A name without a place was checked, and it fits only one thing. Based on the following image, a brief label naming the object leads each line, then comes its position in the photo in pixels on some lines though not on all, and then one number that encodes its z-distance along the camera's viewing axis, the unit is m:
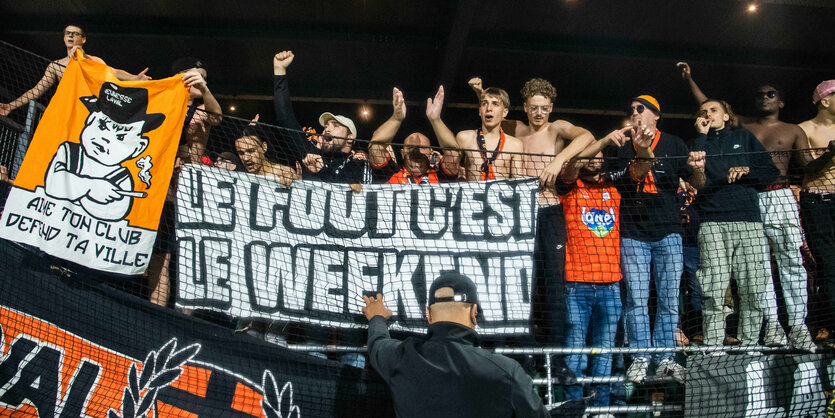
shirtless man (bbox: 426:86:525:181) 4.11
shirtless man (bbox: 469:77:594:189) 4.05
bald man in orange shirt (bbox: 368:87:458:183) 4.03
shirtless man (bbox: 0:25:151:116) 3.88
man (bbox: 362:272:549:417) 2.57
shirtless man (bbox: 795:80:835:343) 4.07
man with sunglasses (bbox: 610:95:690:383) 3.81
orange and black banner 3.20
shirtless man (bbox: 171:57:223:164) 3.78
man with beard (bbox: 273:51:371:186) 4.14
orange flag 3.28
